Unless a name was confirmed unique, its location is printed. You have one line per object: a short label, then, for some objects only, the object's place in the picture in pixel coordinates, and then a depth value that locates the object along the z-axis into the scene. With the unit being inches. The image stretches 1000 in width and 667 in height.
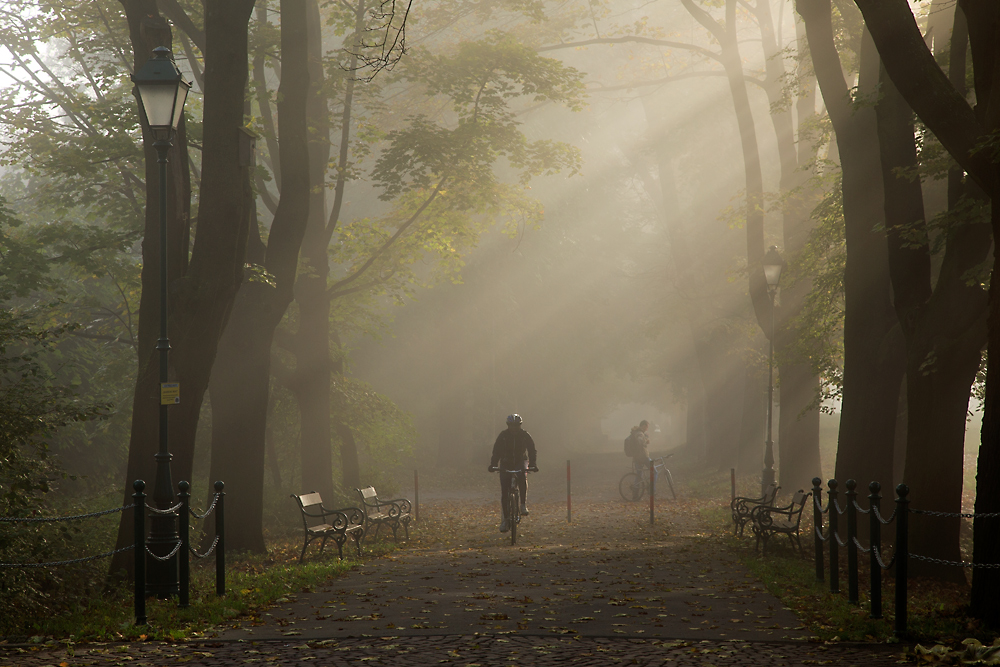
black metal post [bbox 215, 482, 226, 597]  737.0
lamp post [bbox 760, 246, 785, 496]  1539.1
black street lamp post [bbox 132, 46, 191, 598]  741.3
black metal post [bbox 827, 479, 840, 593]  708.0
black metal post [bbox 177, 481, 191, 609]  693.3
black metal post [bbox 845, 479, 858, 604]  675.4
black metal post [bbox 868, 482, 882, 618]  616.8
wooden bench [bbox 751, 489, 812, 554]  1010.7
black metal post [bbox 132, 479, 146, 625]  625.0
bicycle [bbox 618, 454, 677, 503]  1955.0
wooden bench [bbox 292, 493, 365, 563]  1051.3
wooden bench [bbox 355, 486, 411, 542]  1251.2
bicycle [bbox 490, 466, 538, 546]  1224.2
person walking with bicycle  1936.6
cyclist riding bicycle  1229.7
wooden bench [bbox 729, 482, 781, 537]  1135.3
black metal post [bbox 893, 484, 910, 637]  566.6
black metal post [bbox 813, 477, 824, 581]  791.1
